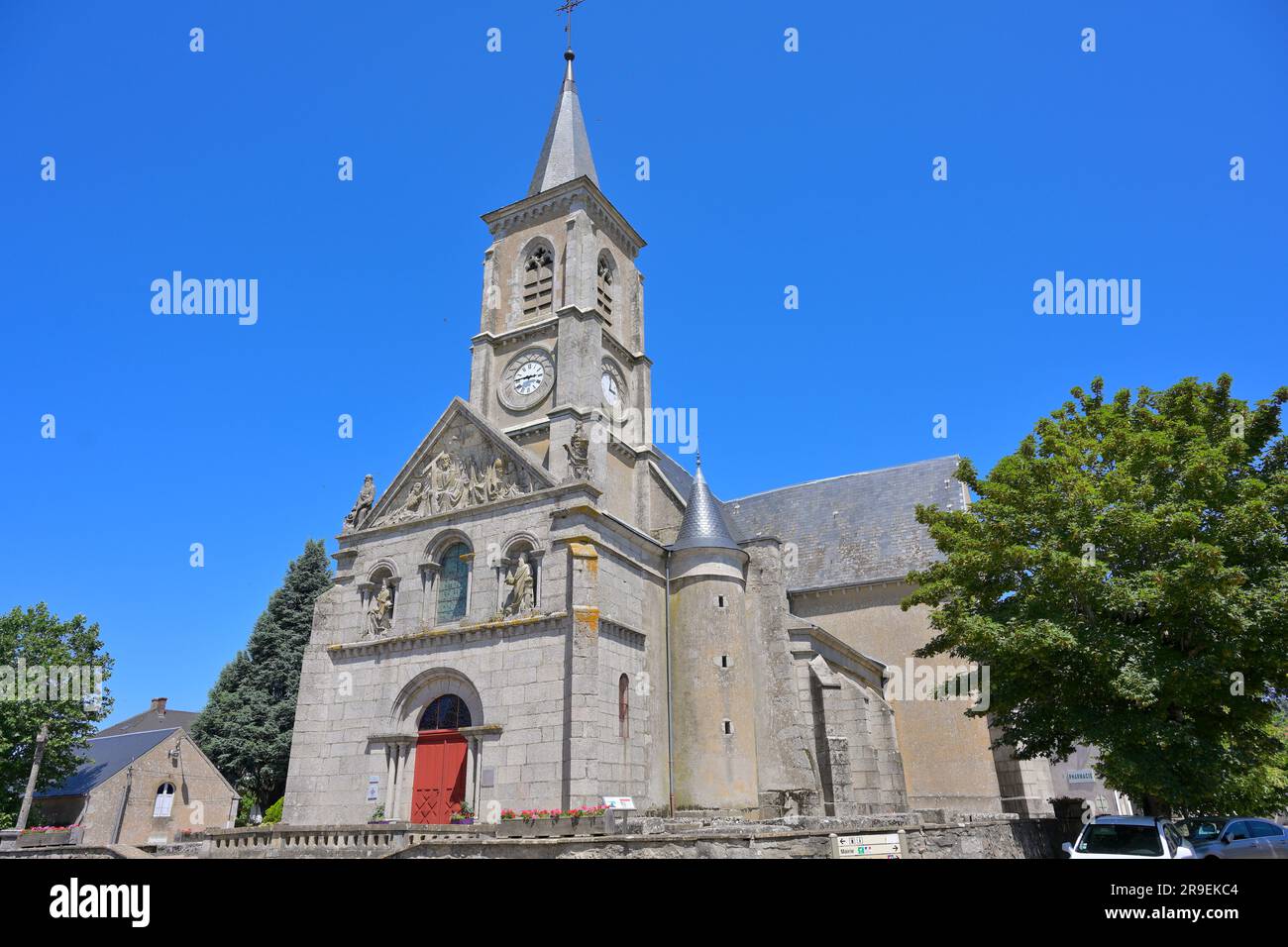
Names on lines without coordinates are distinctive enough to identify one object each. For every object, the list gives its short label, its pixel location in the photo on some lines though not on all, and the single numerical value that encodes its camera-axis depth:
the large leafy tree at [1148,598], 15.41
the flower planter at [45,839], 23.80
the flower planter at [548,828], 16.02
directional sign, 10.91
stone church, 22.02
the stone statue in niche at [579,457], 23.84
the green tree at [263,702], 37.03
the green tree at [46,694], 31.73
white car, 11.89
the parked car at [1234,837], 13.17
